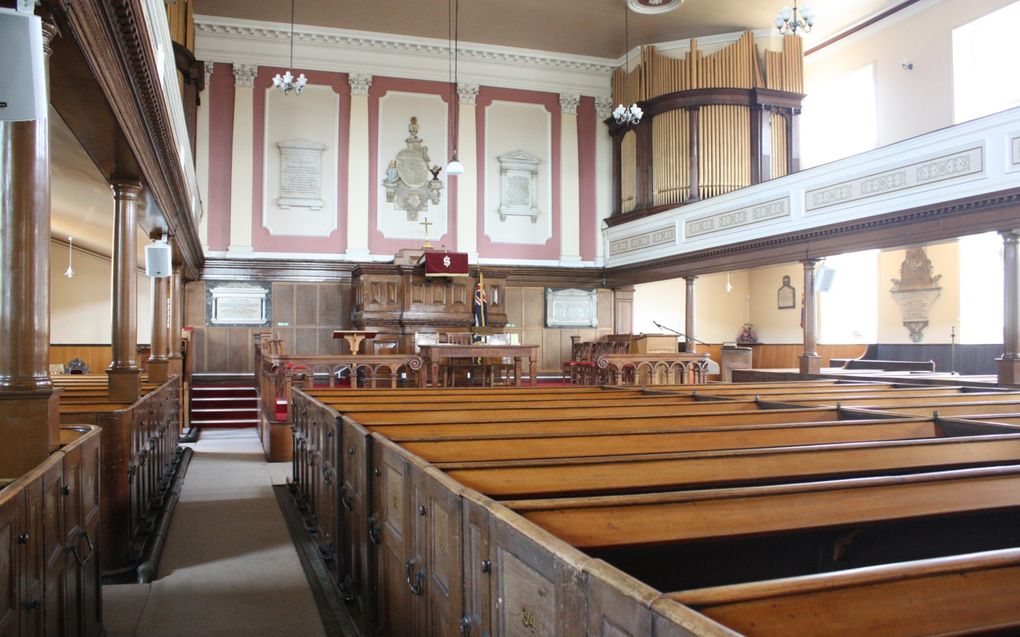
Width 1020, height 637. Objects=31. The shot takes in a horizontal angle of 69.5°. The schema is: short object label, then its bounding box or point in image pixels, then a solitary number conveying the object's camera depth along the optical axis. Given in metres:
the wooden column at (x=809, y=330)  10.38
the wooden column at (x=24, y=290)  2.86
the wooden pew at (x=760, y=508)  1.72
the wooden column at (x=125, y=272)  5.26
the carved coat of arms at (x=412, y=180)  14.09
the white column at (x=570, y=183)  15.02
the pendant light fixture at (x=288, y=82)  10.80
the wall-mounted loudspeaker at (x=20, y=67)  2.23
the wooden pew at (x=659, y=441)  2.90
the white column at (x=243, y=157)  13.23
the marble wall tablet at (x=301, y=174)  13.56
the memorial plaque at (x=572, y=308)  14.78
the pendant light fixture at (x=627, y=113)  12.49
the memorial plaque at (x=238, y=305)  13.00
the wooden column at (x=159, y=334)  7.47
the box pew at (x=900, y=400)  4.61
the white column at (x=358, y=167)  13.82
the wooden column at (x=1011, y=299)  7.80
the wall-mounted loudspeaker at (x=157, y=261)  6.29
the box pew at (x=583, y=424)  3.45
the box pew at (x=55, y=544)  2.03
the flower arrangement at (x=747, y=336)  16.72
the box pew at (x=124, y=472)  4.20
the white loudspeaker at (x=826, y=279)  10.33
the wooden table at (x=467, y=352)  9.16
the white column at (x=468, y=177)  14.38
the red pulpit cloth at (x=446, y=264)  12.01
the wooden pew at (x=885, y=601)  1.15
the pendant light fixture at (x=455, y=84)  14.09
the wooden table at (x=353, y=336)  10.20
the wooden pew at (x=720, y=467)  2.29
